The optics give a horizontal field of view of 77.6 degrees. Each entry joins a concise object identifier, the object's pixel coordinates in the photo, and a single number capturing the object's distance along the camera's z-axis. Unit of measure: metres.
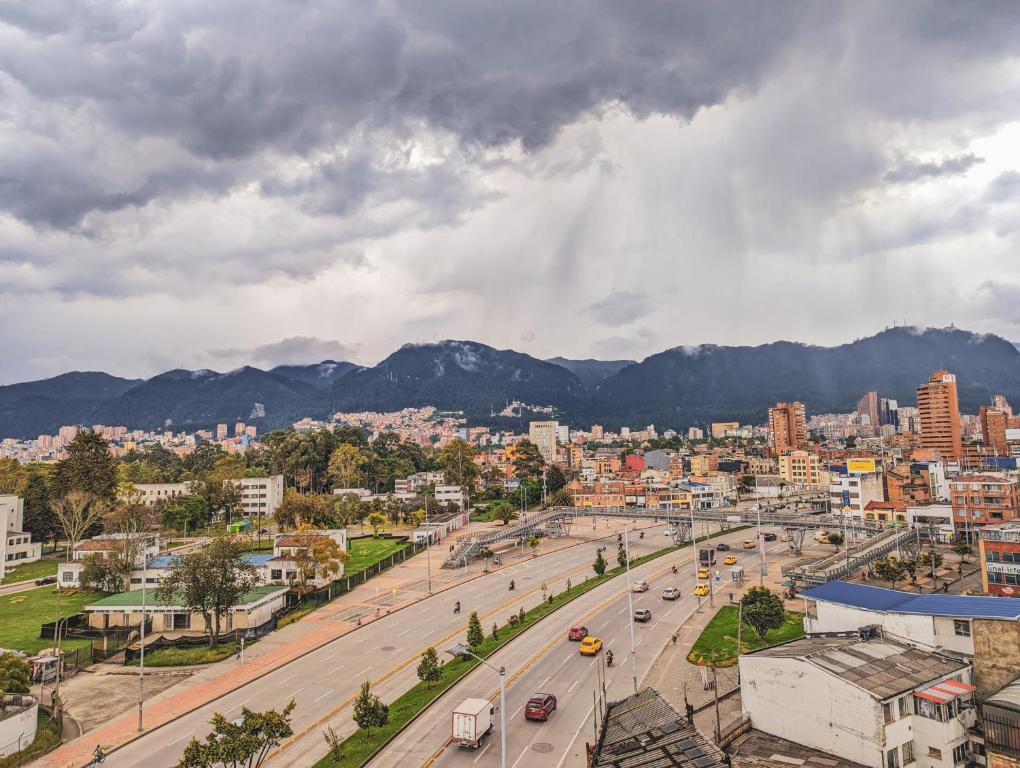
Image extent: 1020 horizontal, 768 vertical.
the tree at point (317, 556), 66.25
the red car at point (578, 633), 48.16
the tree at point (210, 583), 51.25
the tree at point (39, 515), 94.00
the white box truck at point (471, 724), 30.25
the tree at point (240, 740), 25.03
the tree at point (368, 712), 32.03
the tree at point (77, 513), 87.06
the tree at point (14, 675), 34.88
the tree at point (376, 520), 105.62
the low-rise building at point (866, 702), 26.92
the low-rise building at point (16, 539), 86.50
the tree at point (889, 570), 62.22
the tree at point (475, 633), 45.50
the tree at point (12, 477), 100.36
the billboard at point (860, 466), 115.88
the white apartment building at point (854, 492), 109.75
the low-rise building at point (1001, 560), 52.81
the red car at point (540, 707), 33.50
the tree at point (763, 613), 44.94
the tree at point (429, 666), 38.28
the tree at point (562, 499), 126.82
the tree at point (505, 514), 114.06
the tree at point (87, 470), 97.50
